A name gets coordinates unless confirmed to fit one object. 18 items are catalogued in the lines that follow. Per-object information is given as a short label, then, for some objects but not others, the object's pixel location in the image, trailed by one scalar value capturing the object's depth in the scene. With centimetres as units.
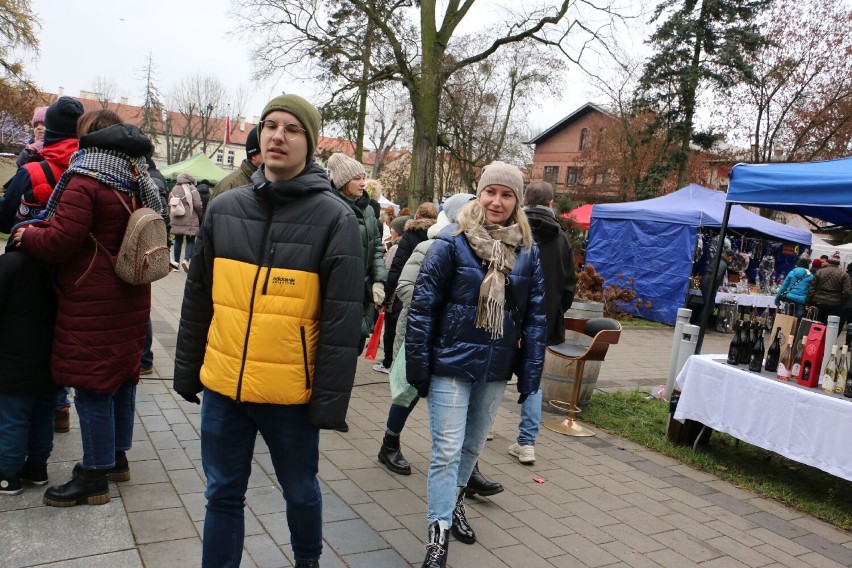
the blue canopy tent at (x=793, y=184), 476
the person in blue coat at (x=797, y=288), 1409
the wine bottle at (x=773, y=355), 506
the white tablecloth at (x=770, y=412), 429
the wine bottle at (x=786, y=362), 484
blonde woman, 297
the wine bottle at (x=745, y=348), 521
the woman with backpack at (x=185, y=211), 1198
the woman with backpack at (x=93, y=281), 293
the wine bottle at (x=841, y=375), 452
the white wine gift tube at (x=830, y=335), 464
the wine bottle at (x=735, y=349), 520
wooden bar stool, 552
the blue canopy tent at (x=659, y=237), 1415
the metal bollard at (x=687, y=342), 591
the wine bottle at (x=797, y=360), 480
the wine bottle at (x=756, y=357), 500
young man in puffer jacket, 218
